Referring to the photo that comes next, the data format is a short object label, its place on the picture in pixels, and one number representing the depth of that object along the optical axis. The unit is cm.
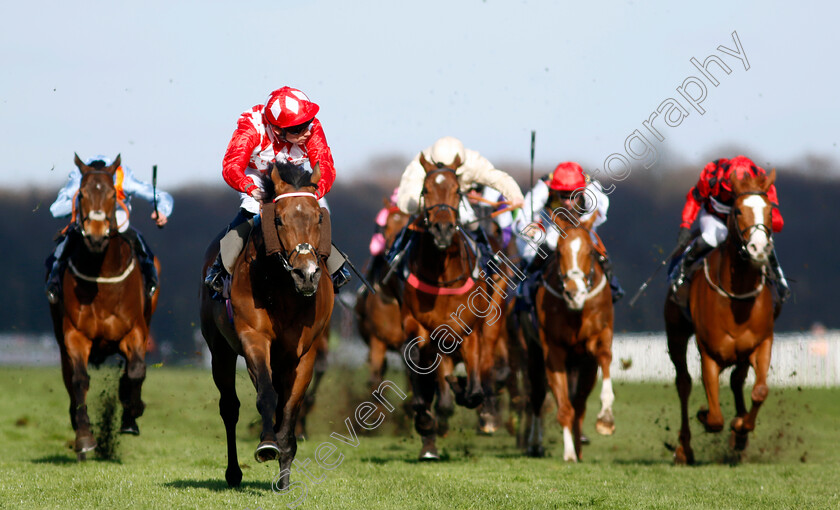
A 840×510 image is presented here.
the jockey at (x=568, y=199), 2071
